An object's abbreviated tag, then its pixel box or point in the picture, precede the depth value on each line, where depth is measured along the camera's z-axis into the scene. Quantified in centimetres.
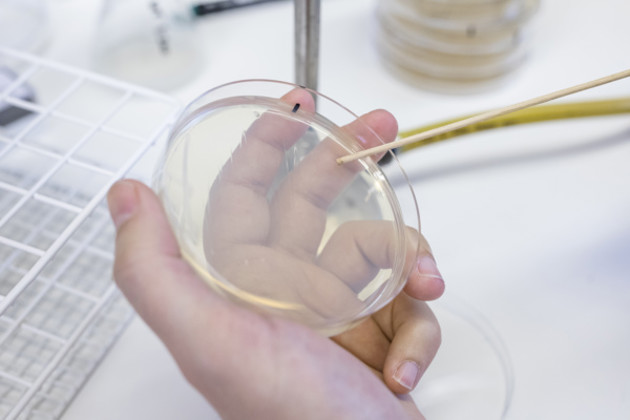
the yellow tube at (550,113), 63
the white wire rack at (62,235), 47
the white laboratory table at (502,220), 50
